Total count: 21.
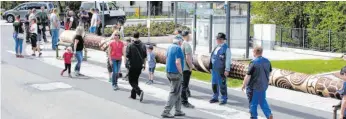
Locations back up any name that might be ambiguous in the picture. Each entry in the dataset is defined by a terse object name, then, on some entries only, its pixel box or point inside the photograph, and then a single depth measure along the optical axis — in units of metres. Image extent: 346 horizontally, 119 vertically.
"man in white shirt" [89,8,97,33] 23.38
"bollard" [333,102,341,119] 9.05
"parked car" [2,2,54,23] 40.88
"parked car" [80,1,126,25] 35.19
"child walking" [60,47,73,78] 14.50
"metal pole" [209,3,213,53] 19.81
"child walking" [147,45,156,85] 13.39
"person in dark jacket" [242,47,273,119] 8.88
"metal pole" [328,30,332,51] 23.46
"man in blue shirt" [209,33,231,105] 10.55
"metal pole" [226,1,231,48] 17.12
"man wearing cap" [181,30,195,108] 10.26
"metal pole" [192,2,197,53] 20.80
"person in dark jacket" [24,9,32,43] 21.87
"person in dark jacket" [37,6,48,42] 22.90
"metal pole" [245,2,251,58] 18.77
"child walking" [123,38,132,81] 11.09
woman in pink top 12.26
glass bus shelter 24.39
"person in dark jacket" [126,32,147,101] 10.93
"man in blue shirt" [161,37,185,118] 9.48
